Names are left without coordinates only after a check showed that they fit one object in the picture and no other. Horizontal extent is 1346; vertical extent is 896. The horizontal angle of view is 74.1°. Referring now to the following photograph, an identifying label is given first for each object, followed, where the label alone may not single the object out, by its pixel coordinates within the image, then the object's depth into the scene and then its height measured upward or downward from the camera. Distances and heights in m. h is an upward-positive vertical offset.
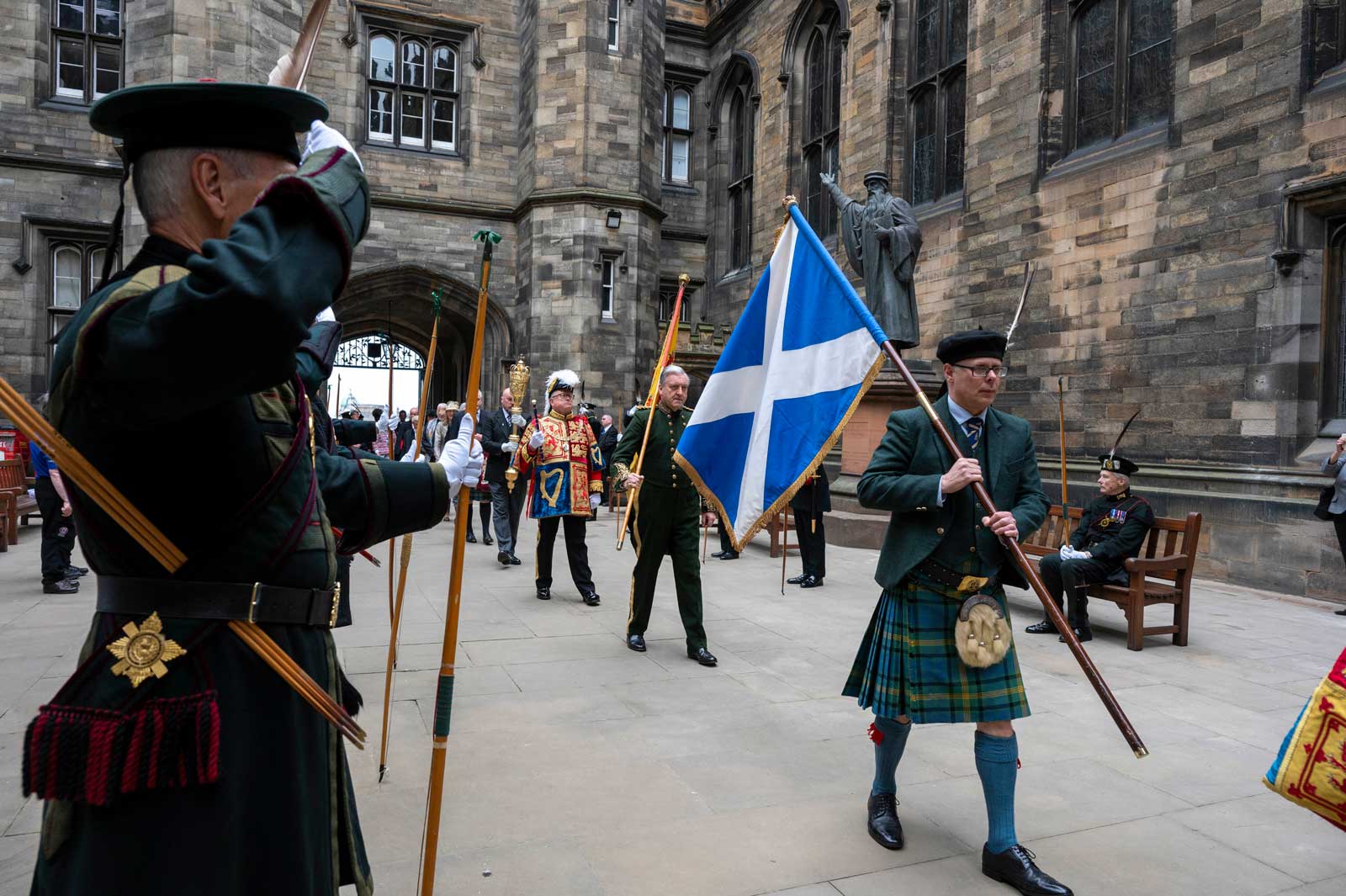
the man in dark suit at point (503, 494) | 9.91 -0.74
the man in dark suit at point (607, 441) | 15.81 -0.16
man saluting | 1.24 -0.24
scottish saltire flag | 3.86 +0.24
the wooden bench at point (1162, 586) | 6.30 -1.05
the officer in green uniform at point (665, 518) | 5.93 -0.59
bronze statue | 10.80 +2.22
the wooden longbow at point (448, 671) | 1.93 -0.56
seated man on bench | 6.51 -0.78
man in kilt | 3.03 -0.50
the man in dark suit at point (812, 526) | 8.69 -0.90
